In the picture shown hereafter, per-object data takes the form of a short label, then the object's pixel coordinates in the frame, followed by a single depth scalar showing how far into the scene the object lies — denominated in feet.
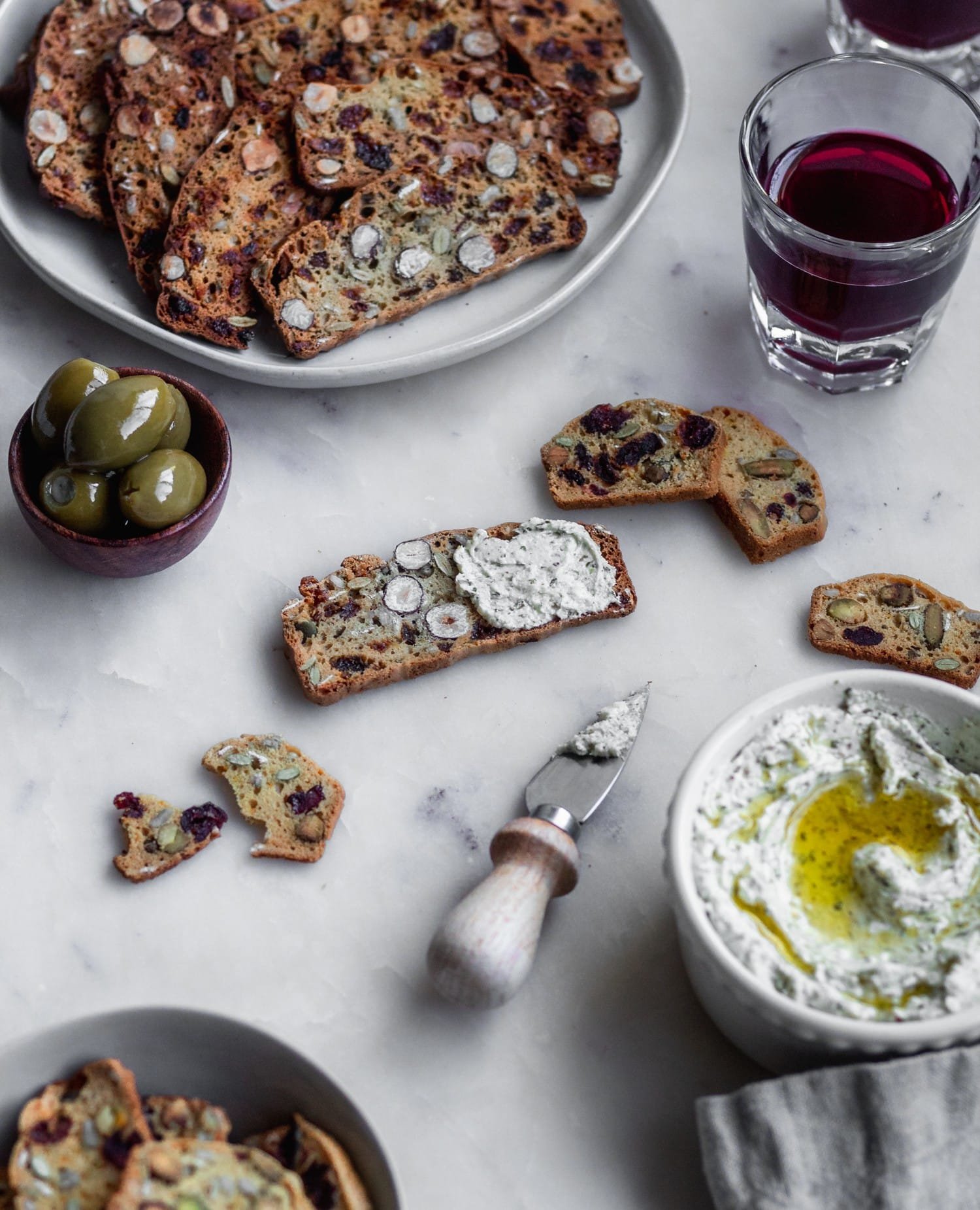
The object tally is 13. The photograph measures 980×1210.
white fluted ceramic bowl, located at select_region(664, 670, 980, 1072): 2.14
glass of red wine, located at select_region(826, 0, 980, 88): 2.76
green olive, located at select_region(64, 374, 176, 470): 2.40
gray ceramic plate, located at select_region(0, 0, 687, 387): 2.57
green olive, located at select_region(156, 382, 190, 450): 2.46
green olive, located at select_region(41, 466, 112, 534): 2.43
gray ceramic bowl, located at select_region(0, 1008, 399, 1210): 2.20
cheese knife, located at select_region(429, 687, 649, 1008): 2.27
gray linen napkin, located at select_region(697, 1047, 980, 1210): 2.18
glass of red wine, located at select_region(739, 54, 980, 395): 2.54
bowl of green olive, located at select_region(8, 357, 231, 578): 2.41
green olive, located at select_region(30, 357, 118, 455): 2.44
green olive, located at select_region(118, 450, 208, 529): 2.42
